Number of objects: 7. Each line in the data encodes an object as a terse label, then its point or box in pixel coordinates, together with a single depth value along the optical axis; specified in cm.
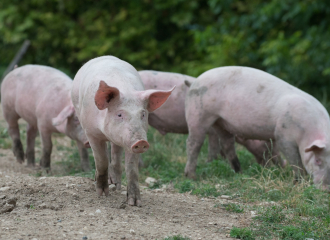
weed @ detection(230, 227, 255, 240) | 732
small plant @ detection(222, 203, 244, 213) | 890
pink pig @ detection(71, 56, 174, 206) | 730
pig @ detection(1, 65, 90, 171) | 1192
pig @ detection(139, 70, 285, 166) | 1335
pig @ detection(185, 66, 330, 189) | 1094
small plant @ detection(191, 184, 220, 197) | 1008
